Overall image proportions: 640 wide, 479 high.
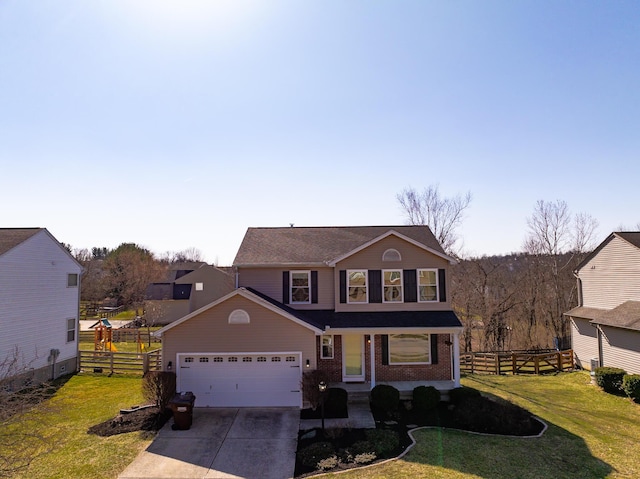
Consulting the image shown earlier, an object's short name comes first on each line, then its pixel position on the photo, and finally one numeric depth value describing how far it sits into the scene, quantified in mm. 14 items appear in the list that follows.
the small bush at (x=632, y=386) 16875
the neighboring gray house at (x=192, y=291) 43531
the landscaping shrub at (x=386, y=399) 14657
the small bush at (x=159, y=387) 14039
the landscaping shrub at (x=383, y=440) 11232
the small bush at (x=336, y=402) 14562
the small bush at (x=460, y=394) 14938
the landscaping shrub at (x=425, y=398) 14758
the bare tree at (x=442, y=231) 33559
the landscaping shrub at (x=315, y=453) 10742
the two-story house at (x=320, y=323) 15156
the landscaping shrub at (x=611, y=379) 18203
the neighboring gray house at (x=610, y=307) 18734
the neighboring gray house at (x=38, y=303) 17391
